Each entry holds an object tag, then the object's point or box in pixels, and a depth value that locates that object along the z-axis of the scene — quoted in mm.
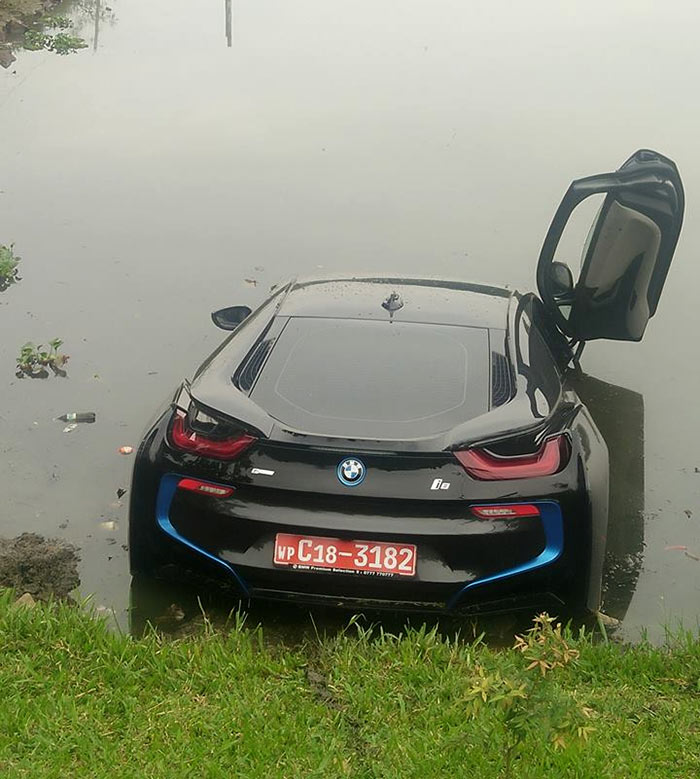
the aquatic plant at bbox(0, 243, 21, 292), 9117
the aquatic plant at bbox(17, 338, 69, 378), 7496
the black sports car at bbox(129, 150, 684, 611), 4039
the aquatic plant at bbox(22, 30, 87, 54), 19094
